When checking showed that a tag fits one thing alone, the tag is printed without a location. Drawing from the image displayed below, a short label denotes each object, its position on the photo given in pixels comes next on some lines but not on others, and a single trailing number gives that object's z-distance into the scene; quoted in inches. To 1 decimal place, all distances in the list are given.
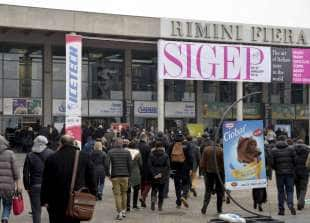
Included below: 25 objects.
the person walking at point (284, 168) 524.4
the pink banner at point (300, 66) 1473.9
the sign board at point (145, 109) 1589.6
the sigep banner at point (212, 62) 1298.0
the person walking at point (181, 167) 573.3
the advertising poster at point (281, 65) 1443.2
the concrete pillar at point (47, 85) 1473.9
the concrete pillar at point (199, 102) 1672.0
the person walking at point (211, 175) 525.7
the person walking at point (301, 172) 553.6
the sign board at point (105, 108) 1535.4
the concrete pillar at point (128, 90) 1571.1
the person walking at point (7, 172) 379.9
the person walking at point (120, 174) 500.1
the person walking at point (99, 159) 607.2
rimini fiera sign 1445.6
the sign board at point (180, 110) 1630.2
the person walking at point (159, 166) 541.6
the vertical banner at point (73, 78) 1107.3
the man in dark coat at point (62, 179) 288.0
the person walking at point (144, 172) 570.6
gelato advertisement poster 485.1
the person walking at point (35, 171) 412.2
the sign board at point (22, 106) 1433.3
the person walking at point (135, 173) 543.5
